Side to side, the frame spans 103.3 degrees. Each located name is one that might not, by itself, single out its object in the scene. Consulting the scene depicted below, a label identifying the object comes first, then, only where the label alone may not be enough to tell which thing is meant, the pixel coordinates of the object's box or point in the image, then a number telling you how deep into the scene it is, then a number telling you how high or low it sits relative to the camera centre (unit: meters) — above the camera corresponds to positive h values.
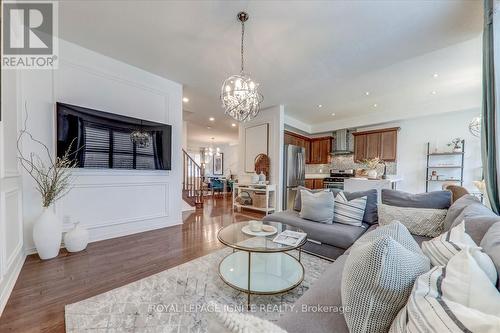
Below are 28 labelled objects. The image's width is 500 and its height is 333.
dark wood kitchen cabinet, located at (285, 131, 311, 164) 5.96 +0.86
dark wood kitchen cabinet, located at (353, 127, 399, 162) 5.81 +0.69
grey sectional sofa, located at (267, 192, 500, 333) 0.92 -0.73
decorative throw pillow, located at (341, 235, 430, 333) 0.73 -0.44
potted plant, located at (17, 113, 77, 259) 2.37 -0.24
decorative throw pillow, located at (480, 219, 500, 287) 0.78 -0.35
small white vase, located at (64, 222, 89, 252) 2.58 -0.95
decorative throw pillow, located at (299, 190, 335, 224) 2.64 -0.55
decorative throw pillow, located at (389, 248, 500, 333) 0.50 -0.40
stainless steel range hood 6.71 +0.82
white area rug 1.44 -1.15
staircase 5.70 -0.50
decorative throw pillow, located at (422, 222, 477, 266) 0.93 -0.40
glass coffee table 1.69 -1.04
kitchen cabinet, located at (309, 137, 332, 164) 7.07 +0.61
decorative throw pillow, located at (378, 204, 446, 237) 2.09 -0.58
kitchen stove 6.35 -0.38
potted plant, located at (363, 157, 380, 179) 5.34 +0.05
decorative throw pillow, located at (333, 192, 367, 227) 2.57 -0.59
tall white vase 2.35 -0.81
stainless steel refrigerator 5.38 -0.17
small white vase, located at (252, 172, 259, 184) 5.11 -0.31
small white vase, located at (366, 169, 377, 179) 5.26 -0.20
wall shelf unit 4.98 +0.03
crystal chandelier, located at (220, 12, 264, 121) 2.48 +0.91
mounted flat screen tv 2.72 +0.43
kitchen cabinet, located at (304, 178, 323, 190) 6.81 -0.56
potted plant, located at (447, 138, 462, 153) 4.92 +0.53
